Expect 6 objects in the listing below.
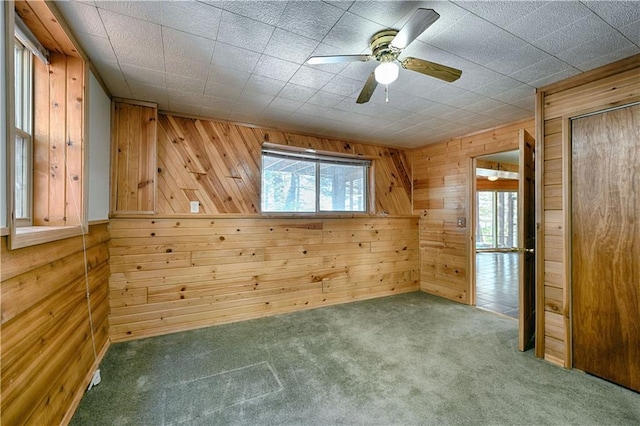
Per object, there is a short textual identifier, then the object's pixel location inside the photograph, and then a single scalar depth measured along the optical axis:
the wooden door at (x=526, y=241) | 2.51
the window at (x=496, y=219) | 9.03
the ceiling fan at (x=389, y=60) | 1.61
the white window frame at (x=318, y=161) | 3.60
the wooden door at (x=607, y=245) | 1.97
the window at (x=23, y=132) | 1.65
